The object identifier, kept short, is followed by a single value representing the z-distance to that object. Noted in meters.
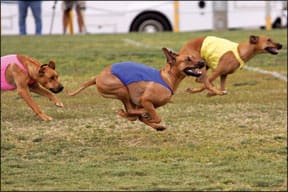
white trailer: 60.46
